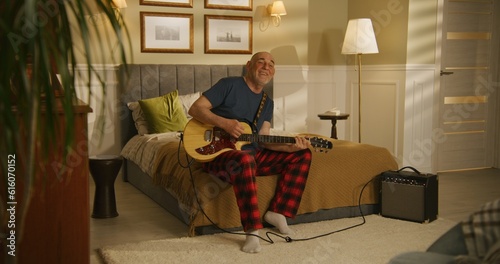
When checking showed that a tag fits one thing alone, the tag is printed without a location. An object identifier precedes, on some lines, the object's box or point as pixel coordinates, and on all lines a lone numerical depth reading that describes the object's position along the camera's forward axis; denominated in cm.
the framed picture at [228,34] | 554
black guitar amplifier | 379
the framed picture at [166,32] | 527
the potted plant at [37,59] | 119
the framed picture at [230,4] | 549
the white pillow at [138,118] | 501
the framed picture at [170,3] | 523
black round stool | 399
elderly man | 342
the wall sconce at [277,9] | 566
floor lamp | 543
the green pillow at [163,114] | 494
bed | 348
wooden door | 569
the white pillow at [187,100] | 516
